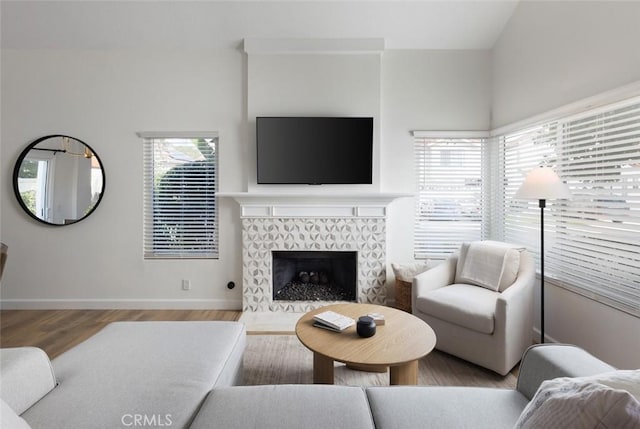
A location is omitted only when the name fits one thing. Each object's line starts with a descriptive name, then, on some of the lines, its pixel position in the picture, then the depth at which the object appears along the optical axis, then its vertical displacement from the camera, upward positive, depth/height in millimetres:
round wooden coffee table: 1519 -709
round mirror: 3354 +340
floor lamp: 2117 +180
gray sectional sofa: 1039 -693
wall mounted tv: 3215 +649
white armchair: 2100 -667
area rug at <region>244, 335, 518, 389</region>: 2053 -1119
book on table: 1820 -663
